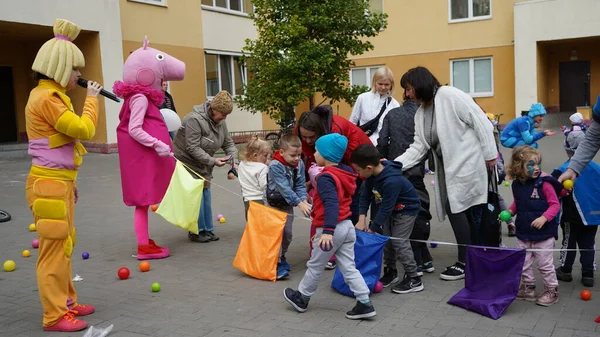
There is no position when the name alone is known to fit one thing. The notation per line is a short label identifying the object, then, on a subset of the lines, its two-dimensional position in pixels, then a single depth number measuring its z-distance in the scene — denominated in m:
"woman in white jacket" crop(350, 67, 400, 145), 6.39
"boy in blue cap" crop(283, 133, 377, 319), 4.27
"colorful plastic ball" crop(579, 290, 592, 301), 4.52
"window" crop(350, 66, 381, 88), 27.34
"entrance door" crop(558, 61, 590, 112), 25.47
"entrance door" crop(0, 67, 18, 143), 18.70
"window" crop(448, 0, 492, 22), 24.32
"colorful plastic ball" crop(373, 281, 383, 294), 4.91
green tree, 14.79
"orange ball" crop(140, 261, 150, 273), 5.79
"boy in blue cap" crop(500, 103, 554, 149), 8.04
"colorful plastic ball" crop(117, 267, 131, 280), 5.54
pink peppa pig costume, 6.02
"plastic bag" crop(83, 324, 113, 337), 4.07
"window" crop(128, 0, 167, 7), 19.00
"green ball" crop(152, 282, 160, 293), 5.13
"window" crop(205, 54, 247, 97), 22.29
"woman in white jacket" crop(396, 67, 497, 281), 5.09
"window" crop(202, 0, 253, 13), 22.06
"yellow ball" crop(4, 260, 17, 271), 5.91
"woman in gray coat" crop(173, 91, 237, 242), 6.59
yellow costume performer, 4.17
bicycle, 16.47
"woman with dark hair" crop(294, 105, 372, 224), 5.31
